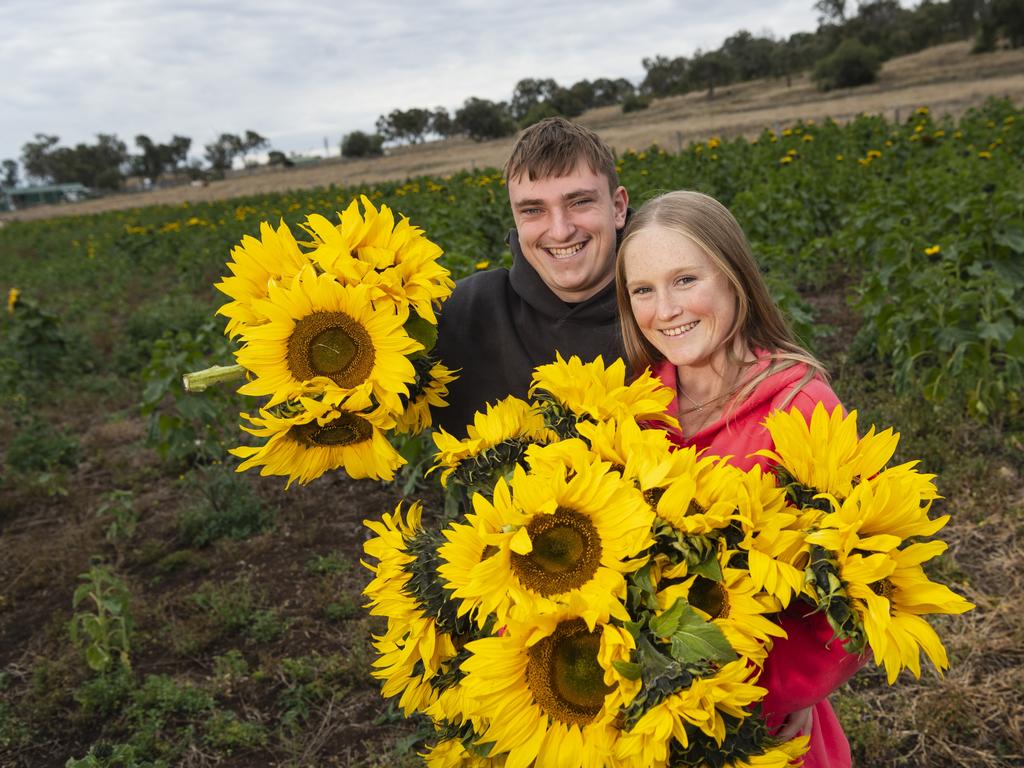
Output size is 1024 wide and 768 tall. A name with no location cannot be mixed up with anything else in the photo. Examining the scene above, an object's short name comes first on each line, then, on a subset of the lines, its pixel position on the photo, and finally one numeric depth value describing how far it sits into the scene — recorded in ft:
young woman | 5.69
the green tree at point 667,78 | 197.83
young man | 6.95
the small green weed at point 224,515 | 15.87
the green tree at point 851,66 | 133.90
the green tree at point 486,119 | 184.44
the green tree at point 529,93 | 194.29
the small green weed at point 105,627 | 11.63
